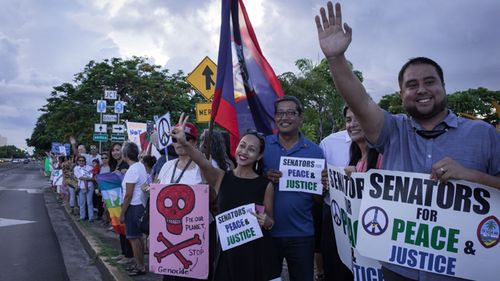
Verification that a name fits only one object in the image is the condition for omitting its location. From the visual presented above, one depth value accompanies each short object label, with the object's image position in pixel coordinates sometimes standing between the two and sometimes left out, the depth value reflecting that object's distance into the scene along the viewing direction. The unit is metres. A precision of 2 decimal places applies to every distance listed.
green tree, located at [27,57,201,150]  29.75
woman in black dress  3.25
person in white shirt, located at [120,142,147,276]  5.64
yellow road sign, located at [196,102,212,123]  8.85
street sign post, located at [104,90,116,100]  17.76
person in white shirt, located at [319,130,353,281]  3.70
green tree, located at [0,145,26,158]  174.38
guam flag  4.18
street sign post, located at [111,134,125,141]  19.36
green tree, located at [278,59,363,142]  25.98
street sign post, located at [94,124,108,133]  17.73
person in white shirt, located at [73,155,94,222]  11.80
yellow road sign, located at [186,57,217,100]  9.06
